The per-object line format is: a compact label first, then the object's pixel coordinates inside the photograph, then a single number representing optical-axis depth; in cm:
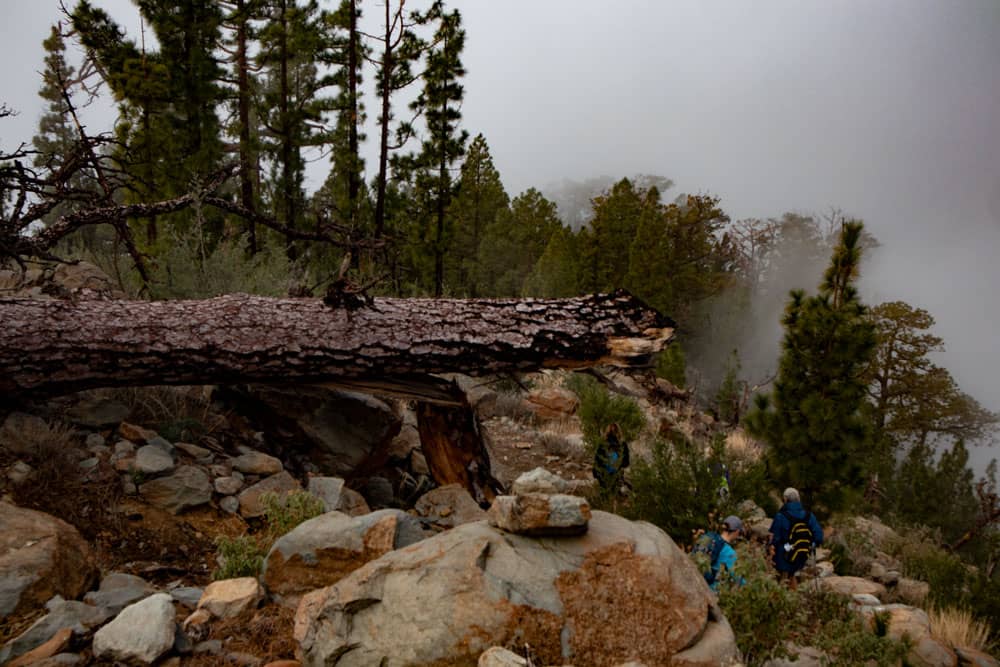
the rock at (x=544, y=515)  263
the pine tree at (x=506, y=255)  2641
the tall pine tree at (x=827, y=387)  758
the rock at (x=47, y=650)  220
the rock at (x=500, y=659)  204
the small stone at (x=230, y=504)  413
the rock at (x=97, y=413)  439
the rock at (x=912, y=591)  603
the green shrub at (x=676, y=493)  562
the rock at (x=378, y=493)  537
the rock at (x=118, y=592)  270
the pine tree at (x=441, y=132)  1388
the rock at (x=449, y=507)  467
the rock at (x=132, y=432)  443
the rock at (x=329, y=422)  520
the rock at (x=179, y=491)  396
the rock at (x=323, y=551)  294
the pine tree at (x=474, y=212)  2605
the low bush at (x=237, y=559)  307
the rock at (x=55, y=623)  227
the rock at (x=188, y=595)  283
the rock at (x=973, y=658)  414
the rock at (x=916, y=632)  402
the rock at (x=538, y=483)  280
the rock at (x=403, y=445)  612
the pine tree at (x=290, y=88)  1124
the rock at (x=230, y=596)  267
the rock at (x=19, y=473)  361
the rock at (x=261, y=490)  418
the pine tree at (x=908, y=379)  2100
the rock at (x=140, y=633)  226
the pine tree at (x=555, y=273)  2359
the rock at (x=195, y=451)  447
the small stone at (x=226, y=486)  422
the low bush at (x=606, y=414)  976
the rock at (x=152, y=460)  402
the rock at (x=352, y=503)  444
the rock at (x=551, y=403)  1241
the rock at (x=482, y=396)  1012
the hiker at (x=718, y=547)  393
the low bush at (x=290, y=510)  354
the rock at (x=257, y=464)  455
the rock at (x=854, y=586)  562
